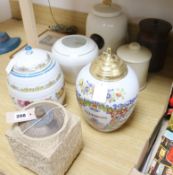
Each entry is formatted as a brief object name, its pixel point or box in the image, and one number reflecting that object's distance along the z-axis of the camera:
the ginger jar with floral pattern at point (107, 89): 0.54
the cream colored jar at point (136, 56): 0.68
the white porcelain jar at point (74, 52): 0.70
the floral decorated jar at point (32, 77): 0.60
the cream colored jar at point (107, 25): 0.79
